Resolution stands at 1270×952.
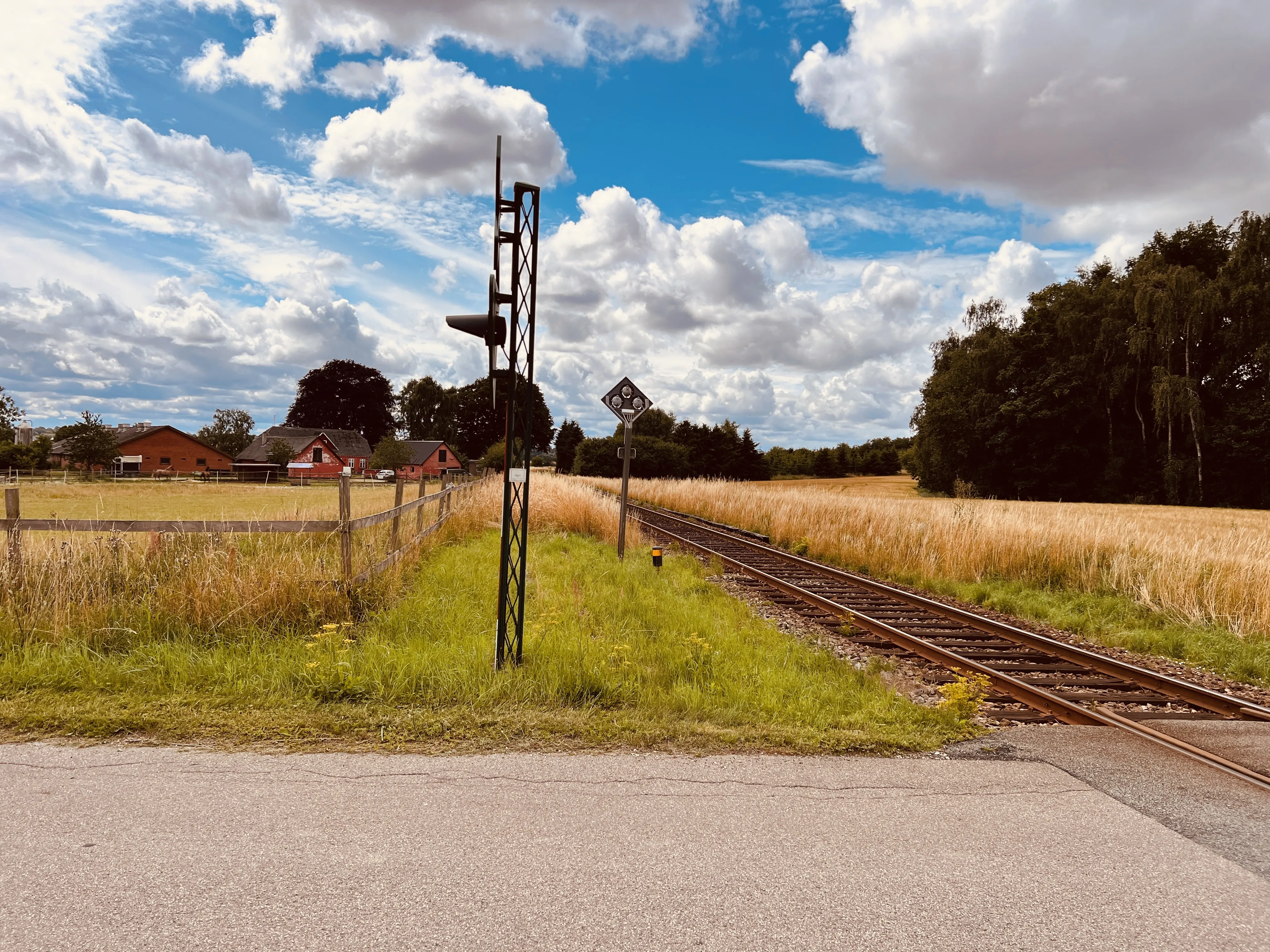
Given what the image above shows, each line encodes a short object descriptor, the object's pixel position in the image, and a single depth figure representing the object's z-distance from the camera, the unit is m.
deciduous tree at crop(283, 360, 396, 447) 96.25
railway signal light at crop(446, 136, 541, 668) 5.29
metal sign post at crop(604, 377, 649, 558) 12.53
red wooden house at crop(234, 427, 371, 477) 75.62
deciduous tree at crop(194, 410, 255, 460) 93.75
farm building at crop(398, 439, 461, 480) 81.12
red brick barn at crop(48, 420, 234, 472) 69.25
